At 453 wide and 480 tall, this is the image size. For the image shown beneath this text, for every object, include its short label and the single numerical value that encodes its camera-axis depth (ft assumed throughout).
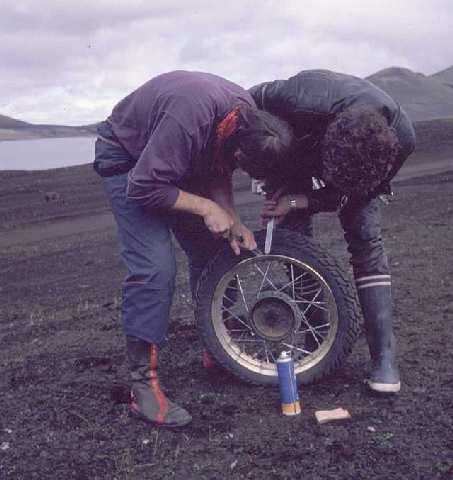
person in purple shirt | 11.63
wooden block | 12.07
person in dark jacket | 11.75
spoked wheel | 13.79
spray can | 12.46
